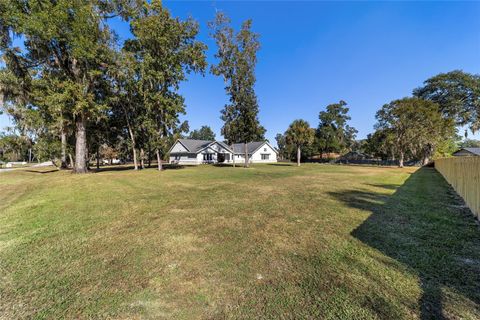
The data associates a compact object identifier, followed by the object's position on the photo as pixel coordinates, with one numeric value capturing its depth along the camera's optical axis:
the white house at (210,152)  38.56
